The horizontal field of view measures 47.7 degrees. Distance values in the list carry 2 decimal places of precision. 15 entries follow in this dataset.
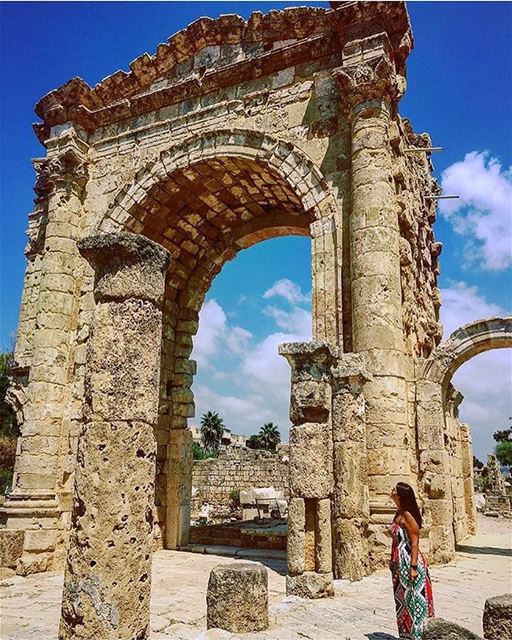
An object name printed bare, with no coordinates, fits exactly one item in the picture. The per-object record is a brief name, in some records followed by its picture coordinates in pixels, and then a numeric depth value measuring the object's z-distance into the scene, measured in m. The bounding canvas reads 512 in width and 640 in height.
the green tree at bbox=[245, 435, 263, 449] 50.28
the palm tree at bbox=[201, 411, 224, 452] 53.38
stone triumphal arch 4.06
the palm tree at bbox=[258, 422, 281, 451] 49.71
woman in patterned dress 4.33
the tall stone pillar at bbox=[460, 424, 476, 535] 12.62
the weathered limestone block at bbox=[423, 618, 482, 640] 3.82
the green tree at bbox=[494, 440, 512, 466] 44.94
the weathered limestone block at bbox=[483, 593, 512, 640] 4.15
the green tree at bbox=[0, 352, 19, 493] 23.05
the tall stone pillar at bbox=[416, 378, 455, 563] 8.29
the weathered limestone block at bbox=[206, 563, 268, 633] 4.86
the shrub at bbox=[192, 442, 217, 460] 41.68
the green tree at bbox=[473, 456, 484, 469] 46.46
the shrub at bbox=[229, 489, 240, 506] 22.89
